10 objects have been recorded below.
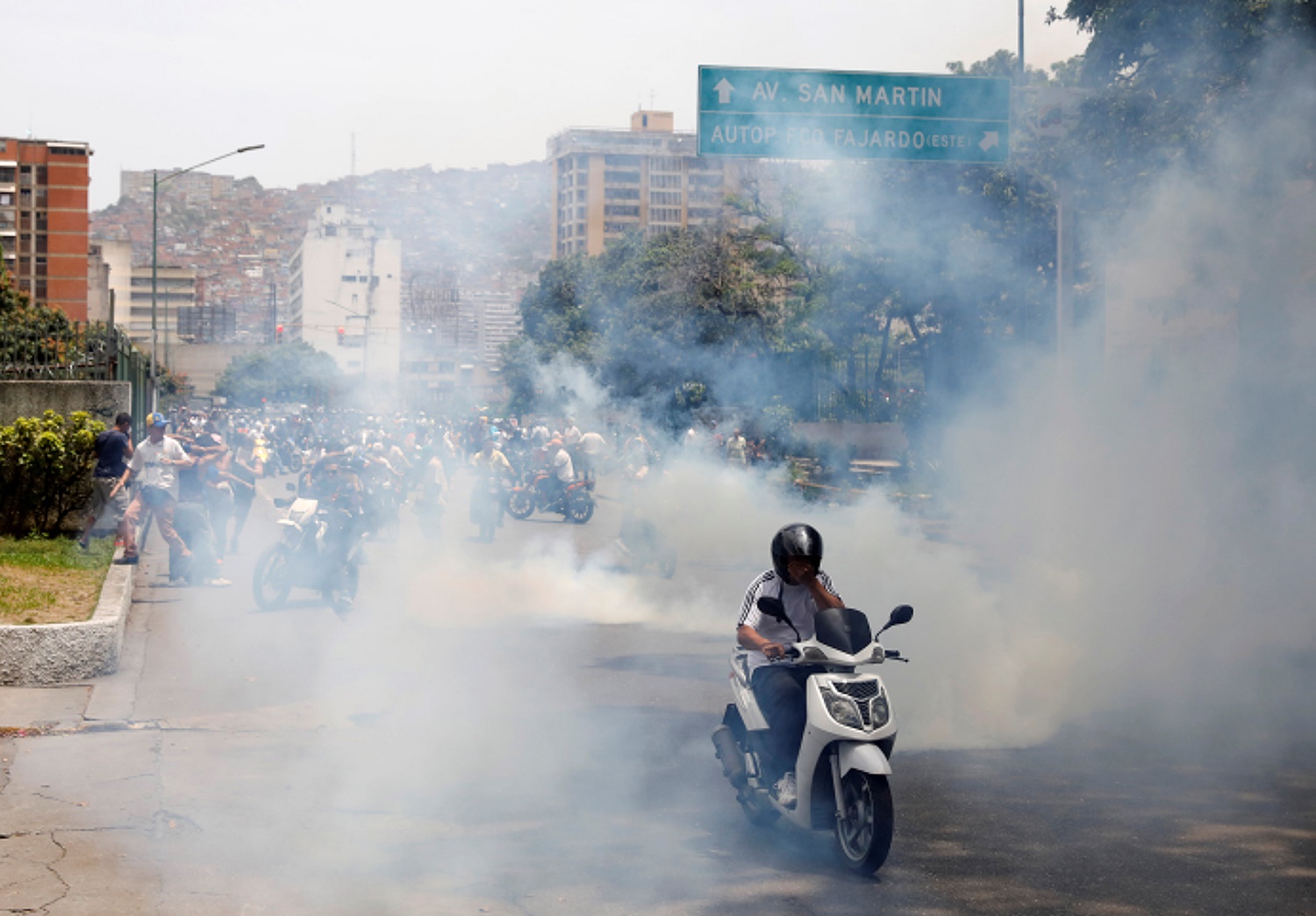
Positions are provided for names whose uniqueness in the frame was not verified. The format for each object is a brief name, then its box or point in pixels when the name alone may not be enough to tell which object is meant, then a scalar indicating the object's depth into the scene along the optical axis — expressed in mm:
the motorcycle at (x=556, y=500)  20938
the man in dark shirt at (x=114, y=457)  13406
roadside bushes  13438
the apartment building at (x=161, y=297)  162375
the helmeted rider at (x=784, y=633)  5199
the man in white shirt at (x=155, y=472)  12578
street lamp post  30466
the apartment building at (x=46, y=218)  110500
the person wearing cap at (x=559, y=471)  20516
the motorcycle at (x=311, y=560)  11758
